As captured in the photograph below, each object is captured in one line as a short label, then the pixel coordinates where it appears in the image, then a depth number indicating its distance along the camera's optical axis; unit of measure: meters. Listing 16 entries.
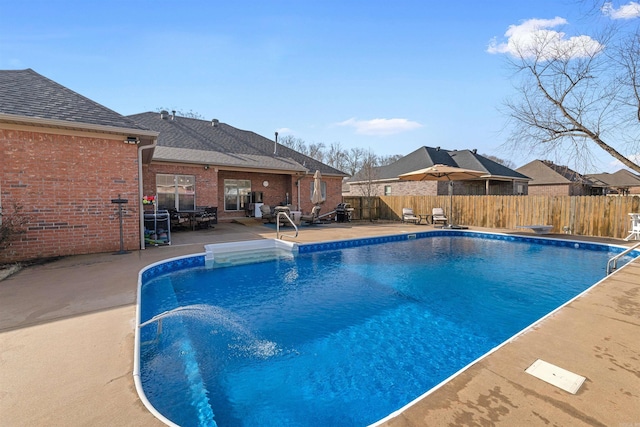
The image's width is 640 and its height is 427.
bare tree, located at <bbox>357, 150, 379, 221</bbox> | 24.02
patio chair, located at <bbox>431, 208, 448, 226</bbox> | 15.01
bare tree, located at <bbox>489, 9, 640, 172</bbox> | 10.71
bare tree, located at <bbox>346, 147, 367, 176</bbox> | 41.72
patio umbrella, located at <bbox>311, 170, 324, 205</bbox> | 14.04
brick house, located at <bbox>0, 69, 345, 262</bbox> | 6.62
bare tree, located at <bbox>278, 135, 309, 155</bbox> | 42.56
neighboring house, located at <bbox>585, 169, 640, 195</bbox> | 34.59
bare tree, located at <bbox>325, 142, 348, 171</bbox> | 42.66
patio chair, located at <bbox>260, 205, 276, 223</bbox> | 14.71
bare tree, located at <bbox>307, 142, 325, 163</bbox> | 42.65
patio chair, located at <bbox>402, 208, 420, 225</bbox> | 16.28
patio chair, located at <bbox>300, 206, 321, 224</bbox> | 14.14
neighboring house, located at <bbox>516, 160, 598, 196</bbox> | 28.02
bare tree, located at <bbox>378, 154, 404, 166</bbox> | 46.22
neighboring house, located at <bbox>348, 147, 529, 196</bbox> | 21.80
